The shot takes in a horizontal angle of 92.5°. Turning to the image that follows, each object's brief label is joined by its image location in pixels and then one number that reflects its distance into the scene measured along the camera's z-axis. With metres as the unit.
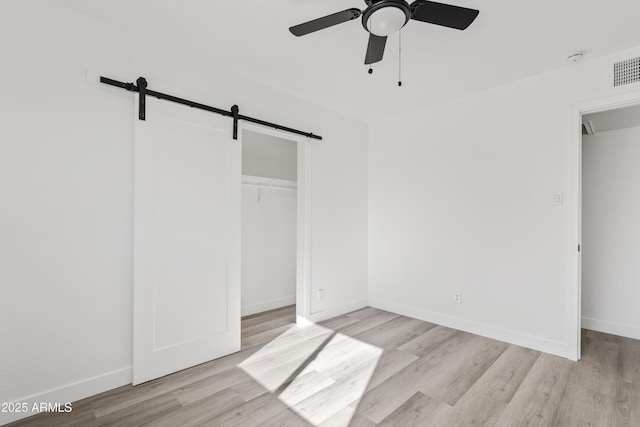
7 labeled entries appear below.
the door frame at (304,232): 3.55
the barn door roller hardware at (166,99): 2.21
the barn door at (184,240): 2.30
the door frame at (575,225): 2.66
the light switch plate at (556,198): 2.77
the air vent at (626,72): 2.45
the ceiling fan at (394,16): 1.52
